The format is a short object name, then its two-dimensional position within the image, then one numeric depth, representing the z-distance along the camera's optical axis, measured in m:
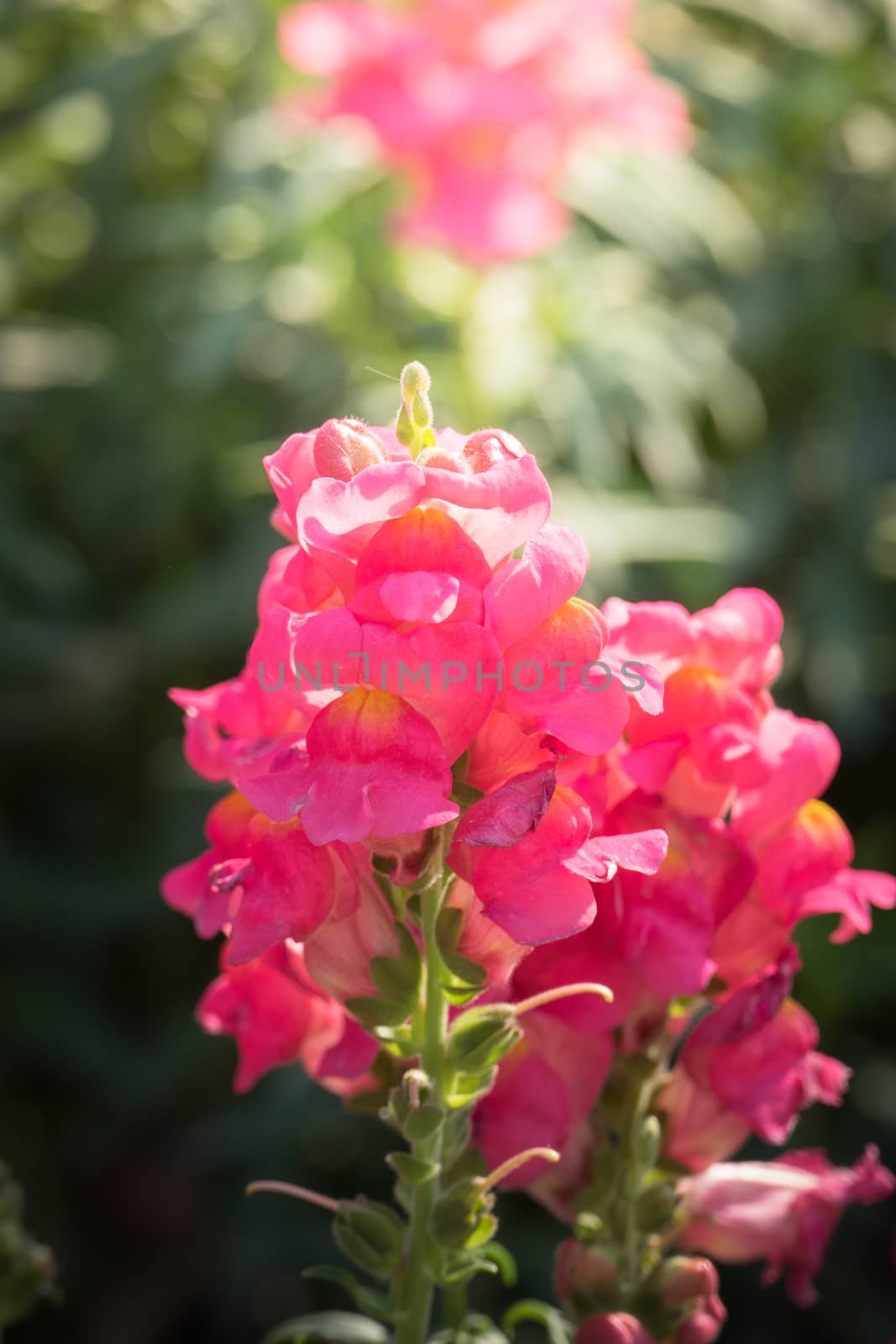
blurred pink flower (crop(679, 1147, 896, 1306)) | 0.74
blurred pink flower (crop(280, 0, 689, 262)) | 1.33
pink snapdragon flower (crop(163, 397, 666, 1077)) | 0.68
